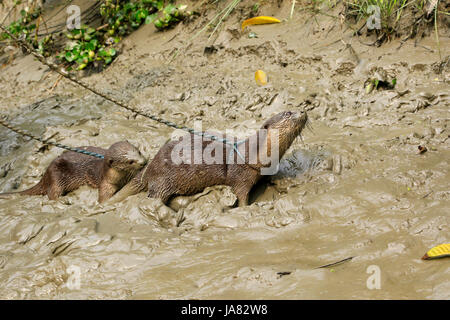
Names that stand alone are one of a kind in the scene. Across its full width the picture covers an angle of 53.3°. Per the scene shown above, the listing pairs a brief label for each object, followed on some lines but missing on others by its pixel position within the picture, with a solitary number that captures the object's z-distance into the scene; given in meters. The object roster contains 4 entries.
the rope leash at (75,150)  3.12
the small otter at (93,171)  3.64
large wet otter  3.36
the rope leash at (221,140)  3.20
